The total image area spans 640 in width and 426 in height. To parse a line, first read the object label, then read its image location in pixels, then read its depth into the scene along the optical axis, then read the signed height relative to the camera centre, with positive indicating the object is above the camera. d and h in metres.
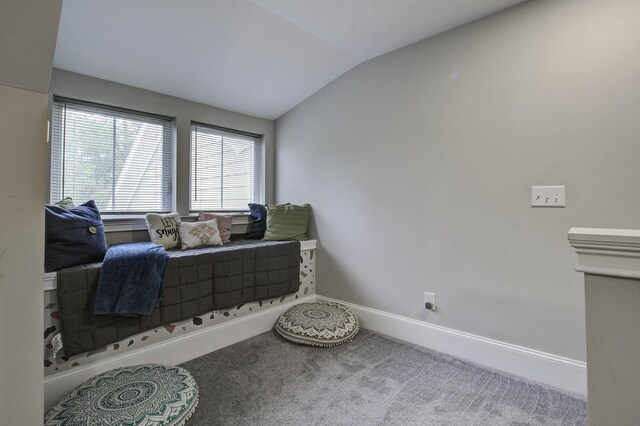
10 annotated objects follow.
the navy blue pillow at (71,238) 1.68 -0.10
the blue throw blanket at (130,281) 1.70 -0.35
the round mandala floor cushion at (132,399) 1.36 -0.87
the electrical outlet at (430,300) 2.28 -0.61
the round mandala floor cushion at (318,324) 2.32 -0.84
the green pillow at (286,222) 2.93 -0.02
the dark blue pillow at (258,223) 3.10 -0.03
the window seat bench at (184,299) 1.64 -0.56
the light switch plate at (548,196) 1.78 +0.13
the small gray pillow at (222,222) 2.78 -0.02
